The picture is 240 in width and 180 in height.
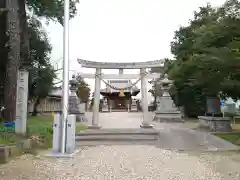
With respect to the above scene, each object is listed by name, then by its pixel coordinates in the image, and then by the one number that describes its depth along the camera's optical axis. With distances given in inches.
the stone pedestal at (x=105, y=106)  915.5
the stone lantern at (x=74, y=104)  521.3
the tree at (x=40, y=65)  506.3
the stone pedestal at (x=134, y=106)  904.9
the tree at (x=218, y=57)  216.1
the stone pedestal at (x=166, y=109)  514.0
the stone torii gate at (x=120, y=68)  339.8
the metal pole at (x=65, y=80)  200.9
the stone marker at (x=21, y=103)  230.0
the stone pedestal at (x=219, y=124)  346.0
